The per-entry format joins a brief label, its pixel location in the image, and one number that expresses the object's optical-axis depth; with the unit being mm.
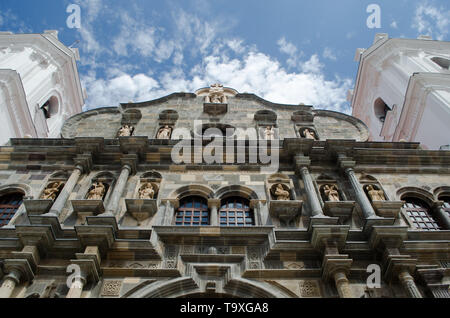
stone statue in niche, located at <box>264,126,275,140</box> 15761
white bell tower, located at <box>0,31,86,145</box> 20672
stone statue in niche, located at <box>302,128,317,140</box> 16094
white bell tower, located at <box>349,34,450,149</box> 20000
